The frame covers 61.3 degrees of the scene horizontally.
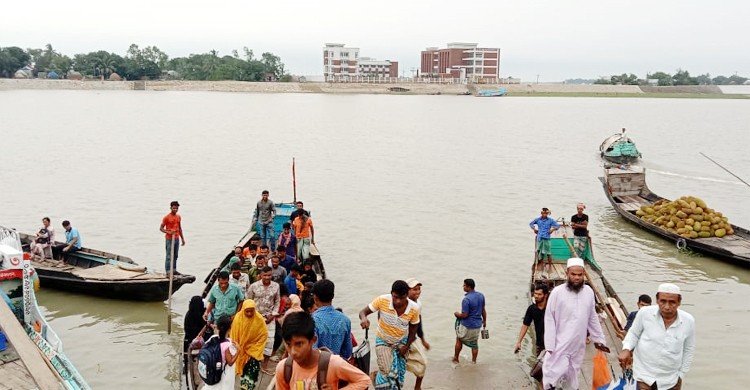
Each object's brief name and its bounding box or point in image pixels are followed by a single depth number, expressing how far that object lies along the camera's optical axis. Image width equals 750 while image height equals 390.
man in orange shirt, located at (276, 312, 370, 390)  3.71
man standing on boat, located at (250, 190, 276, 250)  13.71
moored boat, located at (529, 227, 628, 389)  8.05
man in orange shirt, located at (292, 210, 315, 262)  12.25
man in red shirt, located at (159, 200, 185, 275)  12.66
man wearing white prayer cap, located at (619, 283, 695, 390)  5.21
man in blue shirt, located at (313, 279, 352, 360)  5.38
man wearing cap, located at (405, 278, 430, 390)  6.84
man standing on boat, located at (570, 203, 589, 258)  12.52
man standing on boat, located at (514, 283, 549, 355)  7.68
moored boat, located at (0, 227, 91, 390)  5.38
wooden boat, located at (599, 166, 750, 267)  15.47
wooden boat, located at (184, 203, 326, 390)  7.23
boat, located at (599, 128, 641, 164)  37.62
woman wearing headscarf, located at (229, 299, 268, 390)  6.58
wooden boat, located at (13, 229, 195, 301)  11.84
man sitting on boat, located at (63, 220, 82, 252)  13.66
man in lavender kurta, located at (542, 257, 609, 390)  5.79
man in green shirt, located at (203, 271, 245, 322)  7.89
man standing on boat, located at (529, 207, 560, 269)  12.27
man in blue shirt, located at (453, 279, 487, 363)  8.38
